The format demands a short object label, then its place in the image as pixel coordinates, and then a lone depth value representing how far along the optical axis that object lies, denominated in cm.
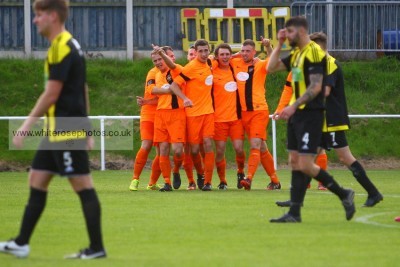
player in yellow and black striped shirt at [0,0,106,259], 958
